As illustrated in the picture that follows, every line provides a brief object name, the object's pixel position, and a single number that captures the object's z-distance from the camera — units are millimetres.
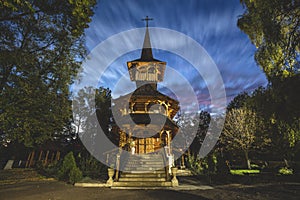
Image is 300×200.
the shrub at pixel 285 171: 15847
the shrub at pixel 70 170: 11289
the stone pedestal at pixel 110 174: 10273
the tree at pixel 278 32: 6042
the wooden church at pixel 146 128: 10775
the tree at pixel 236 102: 36812
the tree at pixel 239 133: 21438
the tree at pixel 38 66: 7493
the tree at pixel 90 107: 27922
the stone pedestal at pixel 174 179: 9945
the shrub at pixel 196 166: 13789
